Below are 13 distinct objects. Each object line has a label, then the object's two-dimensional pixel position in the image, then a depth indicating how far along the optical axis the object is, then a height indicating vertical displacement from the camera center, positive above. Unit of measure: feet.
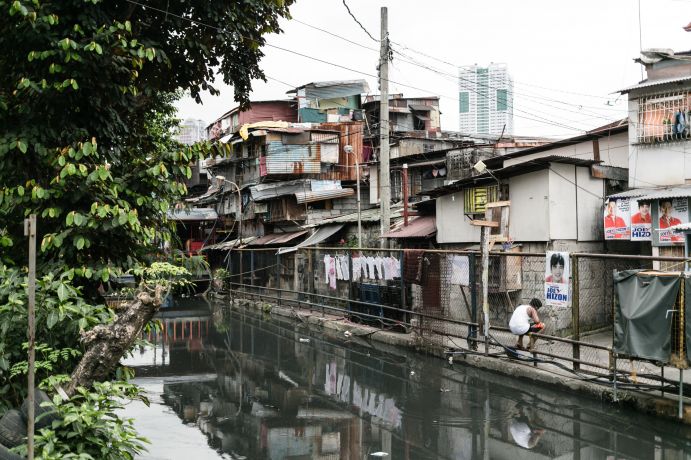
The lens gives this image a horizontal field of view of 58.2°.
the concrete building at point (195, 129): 299.17 +57.48
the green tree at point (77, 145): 22.17 +3.87
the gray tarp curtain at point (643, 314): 30.22 -3.73
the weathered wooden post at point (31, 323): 15.24 -2.00
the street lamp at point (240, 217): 127.75 +5.88
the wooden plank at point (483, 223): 45.06 +1.32
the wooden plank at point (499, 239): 59.26 +0.19
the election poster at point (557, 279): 40.24 -2.51
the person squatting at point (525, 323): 43.32 -5.77
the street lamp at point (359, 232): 79.18 +1.22
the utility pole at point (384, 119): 67.53 +13.52
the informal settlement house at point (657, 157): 50.85 +7.31
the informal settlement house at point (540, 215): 54.44 +2.37
